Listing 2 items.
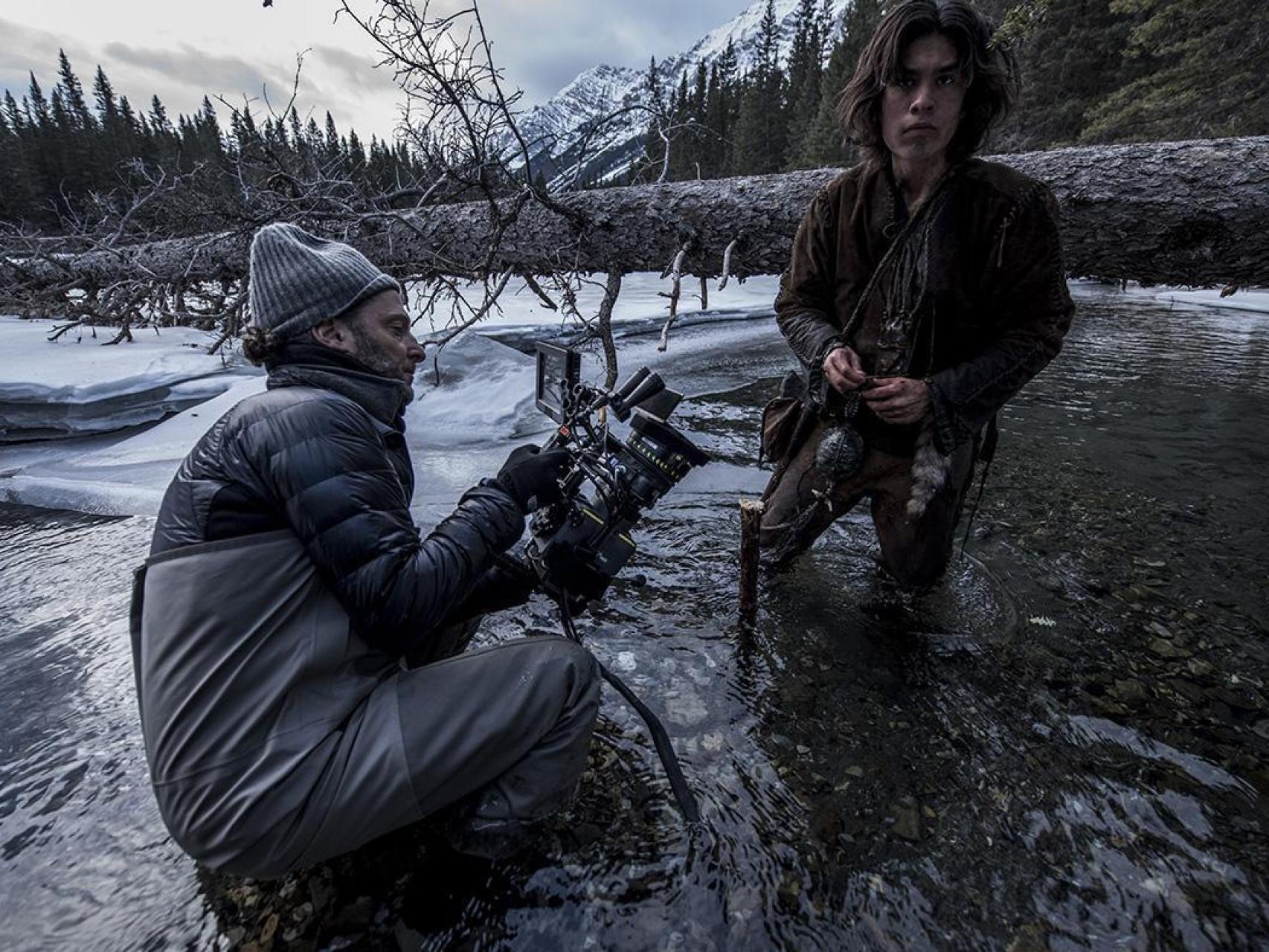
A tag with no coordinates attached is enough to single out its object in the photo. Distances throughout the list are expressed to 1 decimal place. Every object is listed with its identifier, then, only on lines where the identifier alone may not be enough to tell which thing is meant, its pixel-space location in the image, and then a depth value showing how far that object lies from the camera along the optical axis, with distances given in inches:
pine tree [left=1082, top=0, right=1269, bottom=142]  414.9
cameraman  56.3
